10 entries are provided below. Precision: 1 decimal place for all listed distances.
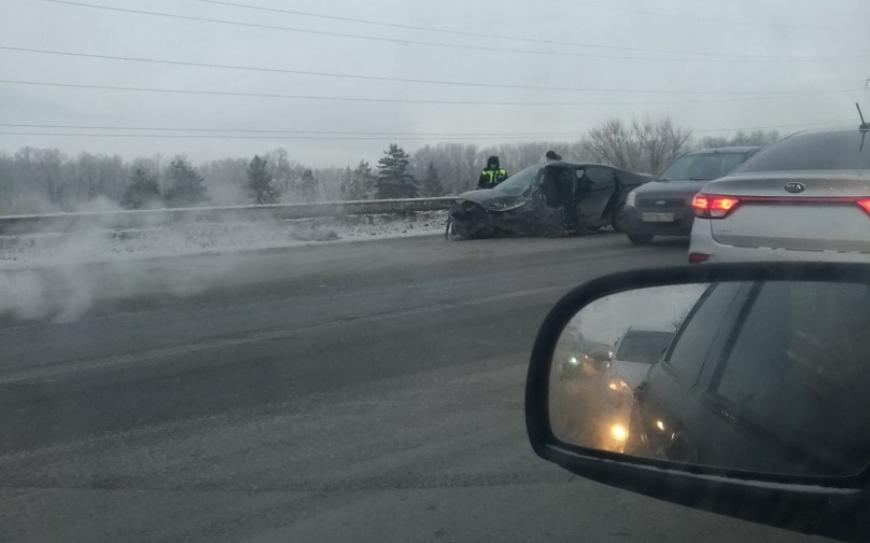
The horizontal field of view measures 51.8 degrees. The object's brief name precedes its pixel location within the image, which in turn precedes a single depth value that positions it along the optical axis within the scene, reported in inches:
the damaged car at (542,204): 673.0
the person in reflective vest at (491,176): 816.9
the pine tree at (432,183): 1647.9
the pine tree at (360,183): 1440.7
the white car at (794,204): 221.9
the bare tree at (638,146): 1547.7
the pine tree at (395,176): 1520.7
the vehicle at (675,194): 518.9
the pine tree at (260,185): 1128.8
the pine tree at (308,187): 1268.5
